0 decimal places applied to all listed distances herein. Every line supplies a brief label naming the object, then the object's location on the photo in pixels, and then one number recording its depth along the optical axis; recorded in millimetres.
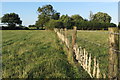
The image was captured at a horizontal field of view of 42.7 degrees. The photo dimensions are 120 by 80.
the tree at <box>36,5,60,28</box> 83000
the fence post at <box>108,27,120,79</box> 2896
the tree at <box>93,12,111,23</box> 107938
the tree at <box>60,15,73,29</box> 70312
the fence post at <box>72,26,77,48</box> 6463
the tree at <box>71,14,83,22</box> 104250
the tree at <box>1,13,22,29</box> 88250
